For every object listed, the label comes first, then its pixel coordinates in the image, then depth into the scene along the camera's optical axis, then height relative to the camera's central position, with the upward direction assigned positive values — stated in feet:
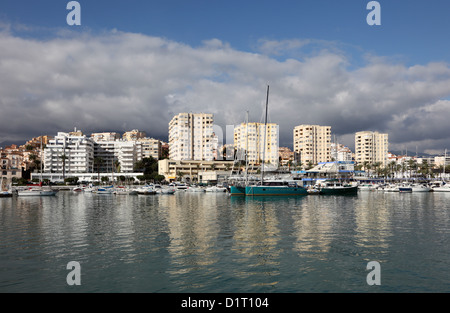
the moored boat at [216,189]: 338.21 -21.95
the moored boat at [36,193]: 278.71 -19.89
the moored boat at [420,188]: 341.21 -23.12
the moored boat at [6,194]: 270.07 -19.89
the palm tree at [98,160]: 514.64 +14.56
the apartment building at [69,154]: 551.59 +26.54
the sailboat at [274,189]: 251.39 -17.05
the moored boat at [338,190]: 284.61 -20.34
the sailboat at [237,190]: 256.32 -17.49
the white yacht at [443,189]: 333.42 -23.58
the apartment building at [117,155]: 616.39 +28.00
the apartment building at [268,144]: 646.33 +47.69
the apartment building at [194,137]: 578.66 +56.69
